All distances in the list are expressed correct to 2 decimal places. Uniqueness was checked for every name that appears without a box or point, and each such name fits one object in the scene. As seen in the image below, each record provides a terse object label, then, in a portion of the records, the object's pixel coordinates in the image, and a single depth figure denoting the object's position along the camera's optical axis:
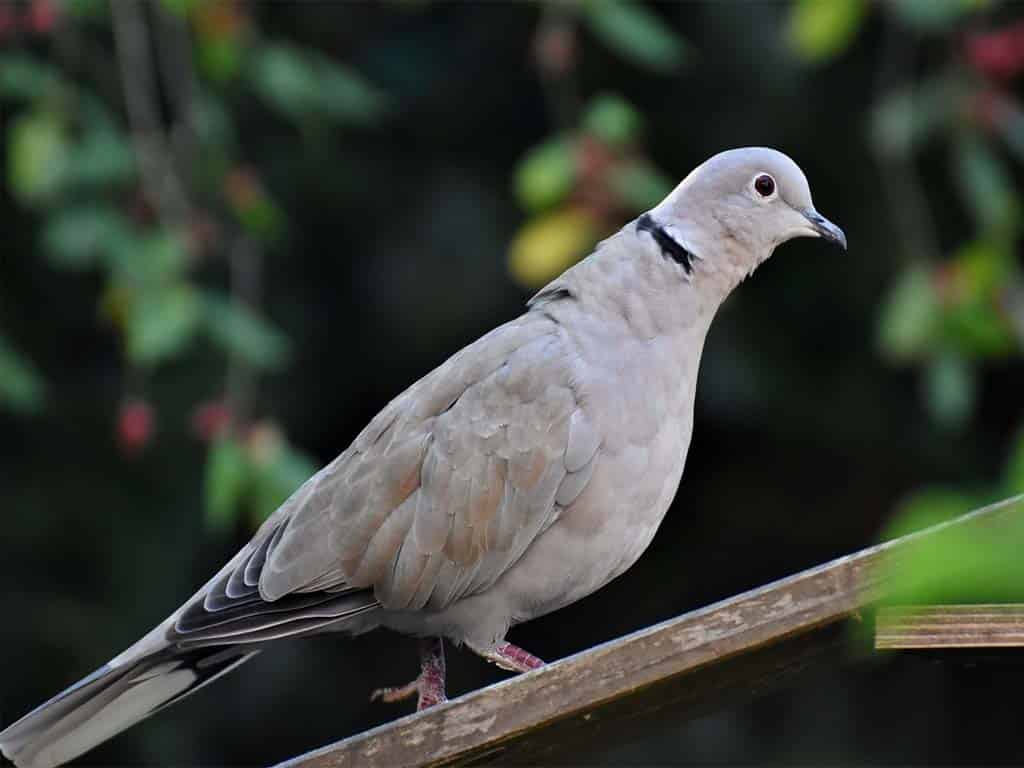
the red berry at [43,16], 8.18
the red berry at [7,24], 8.68
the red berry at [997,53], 8.98
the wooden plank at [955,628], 3.62
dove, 5.03
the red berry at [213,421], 7.94
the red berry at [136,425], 7.87
